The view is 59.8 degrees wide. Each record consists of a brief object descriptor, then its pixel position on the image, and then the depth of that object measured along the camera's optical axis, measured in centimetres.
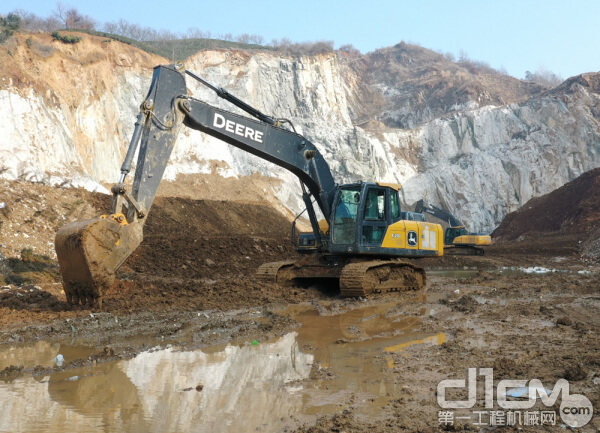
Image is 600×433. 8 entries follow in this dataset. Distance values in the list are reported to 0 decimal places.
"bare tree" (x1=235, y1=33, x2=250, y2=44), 6488
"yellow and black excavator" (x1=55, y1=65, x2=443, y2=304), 814
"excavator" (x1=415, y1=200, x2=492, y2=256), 2955
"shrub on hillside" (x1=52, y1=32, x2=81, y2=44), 3288
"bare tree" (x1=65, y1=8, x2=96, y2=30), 4651
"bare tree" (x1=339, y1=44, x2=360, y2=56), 9188
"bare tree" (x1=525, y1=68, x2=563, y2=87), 10342
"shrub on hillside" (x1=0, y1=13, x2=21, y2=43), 2820
